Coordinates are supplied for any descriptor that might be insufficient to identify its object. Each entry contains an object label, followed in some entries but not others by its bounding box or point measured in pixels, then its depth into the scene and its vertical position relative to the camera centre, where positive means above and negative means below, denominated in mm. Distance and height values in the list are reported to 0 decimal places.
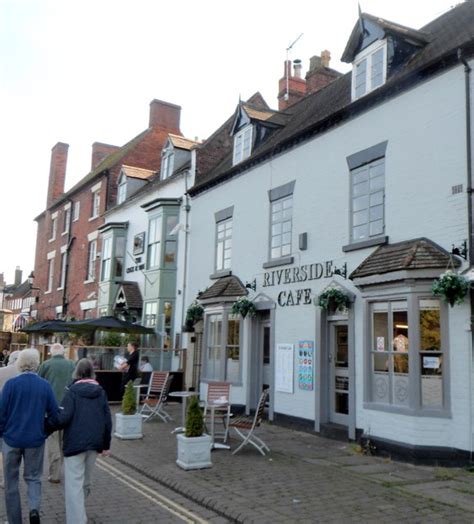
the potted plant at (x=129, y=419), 11023 -1489
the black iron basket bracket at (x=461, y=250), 9172 +1680
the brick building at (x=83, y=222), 27203 +6446
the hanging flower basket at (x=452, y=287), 8859 +1028
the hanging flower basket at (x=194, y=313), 17641 +991
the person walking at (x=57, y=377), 7750 -525
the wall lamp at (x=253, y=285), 14961 +1656
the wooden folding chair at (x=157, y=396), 13430 -1287
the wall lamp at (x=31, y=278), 35419 +3919
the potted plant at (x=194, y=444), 8445 -1501
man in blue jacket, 5543 -907
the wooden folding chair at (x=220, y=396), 10431 -949
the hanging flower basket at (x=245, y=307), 14656 +1026
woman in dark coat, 5547 -931
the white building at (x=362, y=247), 9422 +2164
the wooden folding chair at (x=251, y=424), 9453 -1337
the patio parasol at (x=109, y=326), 17516 +519
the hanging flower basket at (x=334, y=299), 11422 +1024
